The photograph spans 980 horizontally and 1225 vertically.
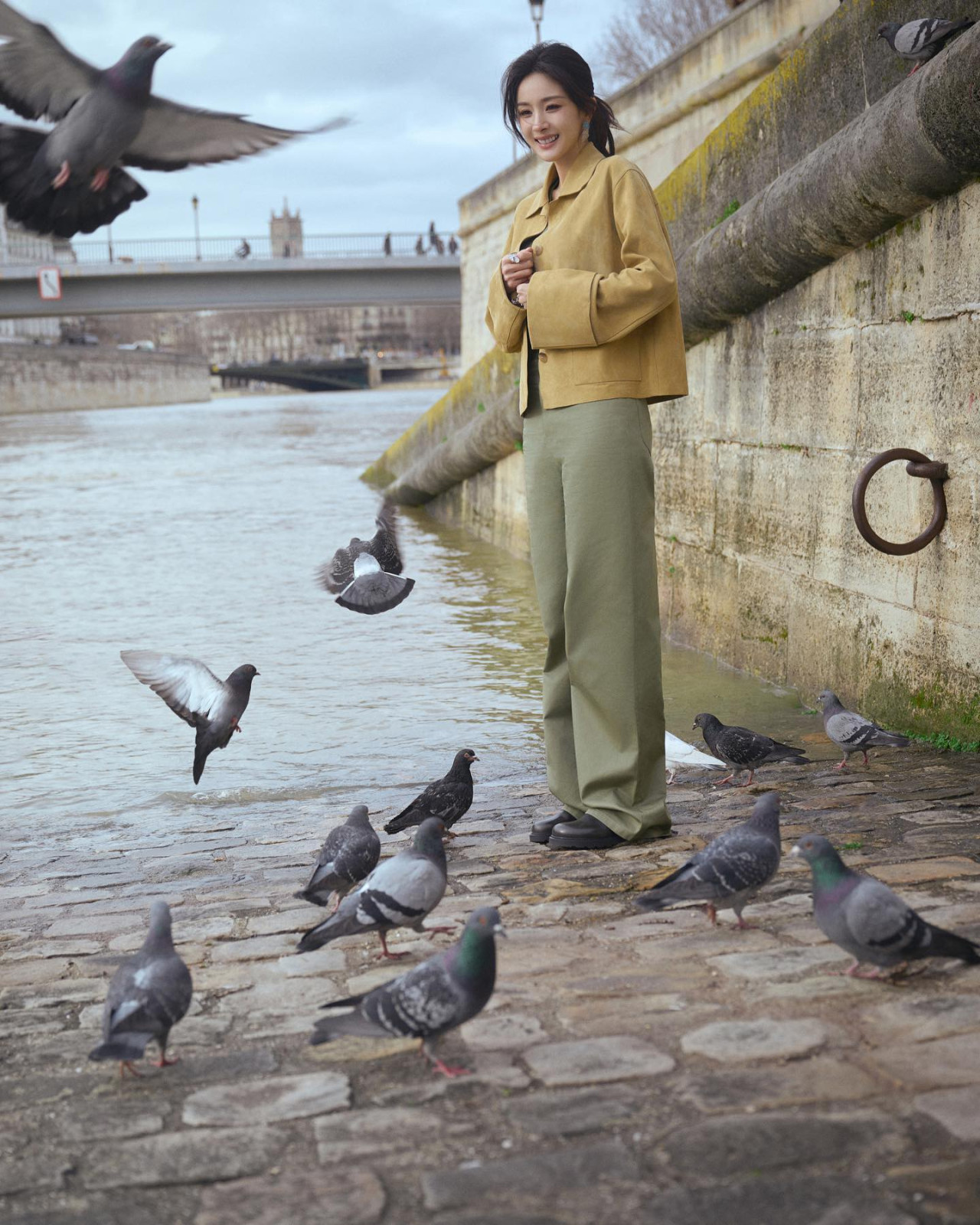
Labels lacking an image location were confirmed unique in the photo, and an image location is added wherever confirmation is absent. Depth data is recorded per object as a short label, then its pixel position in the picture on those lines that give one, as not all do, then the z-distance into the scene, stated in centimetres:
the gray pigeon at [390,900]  350
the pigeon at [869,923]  304
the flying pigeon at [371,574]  428
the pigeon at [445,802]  485
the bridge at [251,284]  3988
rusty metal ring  536
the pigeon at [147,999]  289
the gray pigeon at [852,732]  536
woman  425
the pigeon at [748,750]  536
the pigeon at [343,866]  410
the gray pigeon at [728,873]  351
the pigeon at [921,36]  532
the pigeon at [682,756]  584
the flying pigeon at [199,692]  454
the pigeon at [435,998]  284
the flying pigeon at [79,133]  266
